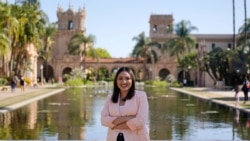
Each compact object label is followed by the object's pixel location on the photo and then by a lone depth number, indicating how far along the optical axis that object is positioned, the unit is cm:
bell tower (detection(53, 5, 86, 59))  8444
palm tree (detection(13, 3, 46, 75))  4911
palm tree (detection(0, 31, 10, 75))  3705
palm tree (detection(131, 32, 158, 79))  7733
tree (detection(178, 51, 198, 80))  6416
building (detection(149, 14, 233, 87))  8672
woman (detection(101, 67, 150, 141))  456
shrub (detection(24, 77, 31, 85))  5332
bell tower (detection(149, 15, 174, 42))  8672
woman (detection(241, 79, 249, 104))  2425
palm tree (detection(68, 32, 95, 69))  7629
